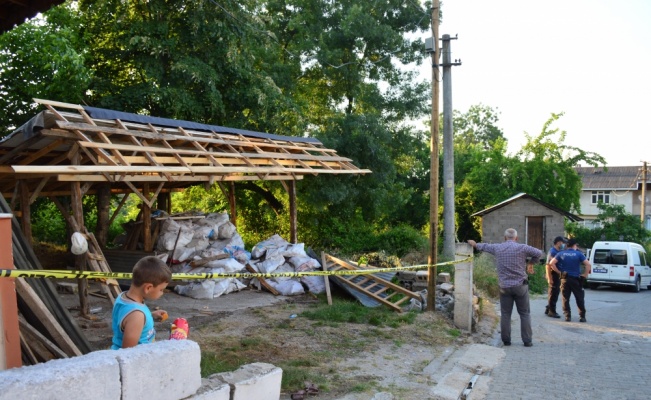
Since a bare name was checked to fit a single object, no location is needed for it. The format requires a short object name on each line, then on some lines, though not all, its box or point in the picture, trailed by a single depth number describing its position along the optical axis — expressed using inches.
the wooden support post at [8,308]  164.4
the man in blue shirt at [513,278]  393.4
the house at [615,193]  2210.9
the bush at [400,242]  898.1
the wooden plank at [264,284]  564.7
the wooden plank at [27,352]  192.1
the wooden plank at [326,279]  520.2
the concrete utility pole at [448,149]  733.3
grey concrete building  1151.0
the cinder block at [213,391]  171.9
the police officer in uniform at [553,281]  529.0
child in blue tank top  153.1
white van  900.0
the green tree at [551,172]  1321.4
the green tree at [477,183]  1330.0
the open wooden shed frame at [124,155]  361.7
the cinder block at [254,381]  184.9
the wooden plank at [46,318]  196.2
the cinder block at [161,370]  150.2
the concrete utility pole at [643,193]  1743.1
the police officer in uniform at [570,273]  504.7
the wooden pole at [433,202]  454.0
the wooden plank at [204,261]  569.6
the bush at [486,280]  642.8
